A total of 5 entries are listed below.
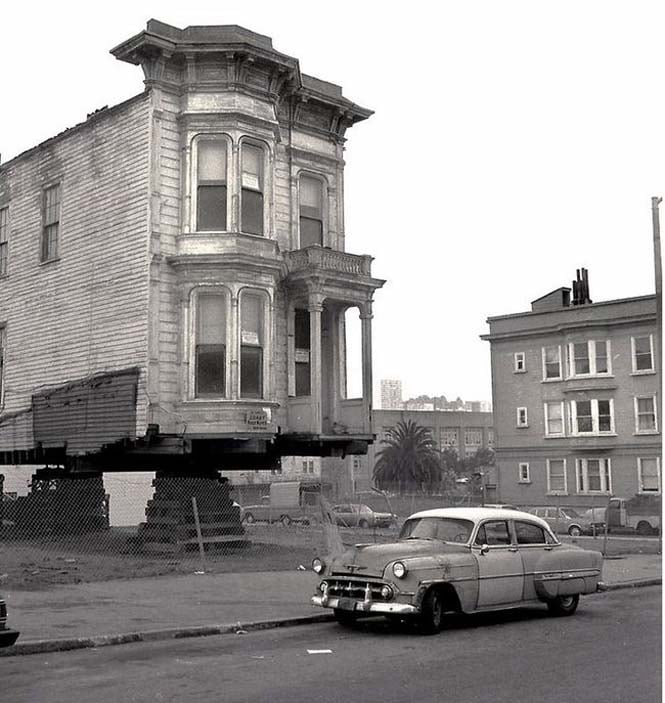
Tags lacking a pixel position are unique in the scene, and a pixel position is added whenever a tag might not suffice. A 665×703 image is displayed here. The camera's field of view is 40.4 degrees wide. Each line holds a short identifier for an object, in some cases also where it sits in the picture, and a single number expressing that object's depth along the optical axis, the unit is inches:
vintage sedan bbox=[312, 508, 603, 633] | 454.6
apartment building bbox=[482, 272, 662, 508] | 1920.5
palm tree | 3619.6
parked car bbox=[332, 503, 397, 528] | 1528.1
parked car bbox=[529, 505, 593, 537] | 1493.6
